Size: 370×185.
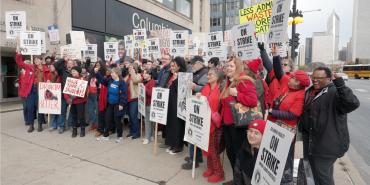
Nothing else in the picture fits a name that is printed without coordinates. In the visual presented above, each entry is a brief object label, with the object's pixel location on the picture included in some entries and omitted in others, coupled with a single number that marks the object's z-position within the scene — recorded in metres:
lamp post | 11.35
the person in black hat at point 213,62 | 6.52
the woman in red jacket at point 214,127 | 4.70
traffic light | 12.35
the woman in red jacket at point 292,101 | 3.81
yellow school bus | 47.31
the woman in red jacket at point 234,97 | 4.05
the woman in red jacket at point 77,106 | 7.35
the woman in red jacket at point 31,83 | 7.79
